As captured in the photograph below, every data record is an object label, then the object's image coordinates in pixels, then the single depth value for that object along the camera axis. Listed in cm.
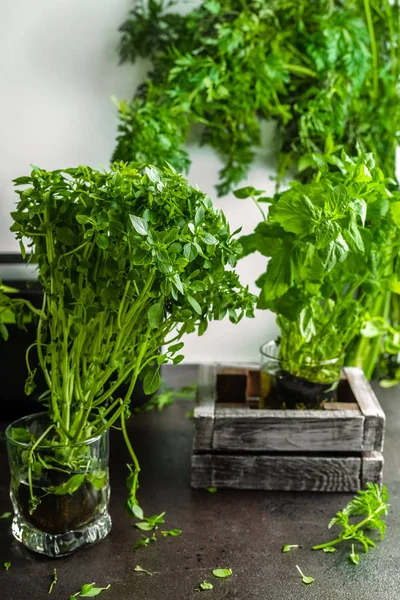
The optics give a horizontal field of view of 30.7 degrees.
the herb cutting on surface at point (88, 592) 79
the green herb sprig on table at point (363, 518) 90
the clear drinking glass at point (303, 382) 104
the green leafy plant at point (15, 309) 93
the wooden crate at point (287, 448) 101
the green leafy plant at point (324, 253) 83
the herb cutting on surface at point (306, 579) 83
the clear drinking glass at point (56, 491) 84
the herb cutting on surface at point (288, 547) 89
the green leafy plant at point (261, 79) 123
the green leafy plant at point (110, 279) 73
